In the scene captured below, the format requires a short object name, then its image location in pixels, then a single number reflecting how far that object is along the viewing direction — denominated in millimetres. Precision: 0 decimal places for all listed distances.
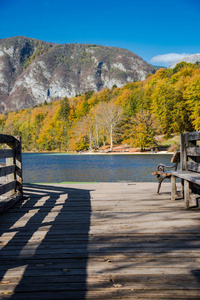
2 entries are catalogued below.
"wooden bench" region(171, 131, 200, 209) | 4293
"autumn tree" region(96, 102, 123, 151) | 51312
